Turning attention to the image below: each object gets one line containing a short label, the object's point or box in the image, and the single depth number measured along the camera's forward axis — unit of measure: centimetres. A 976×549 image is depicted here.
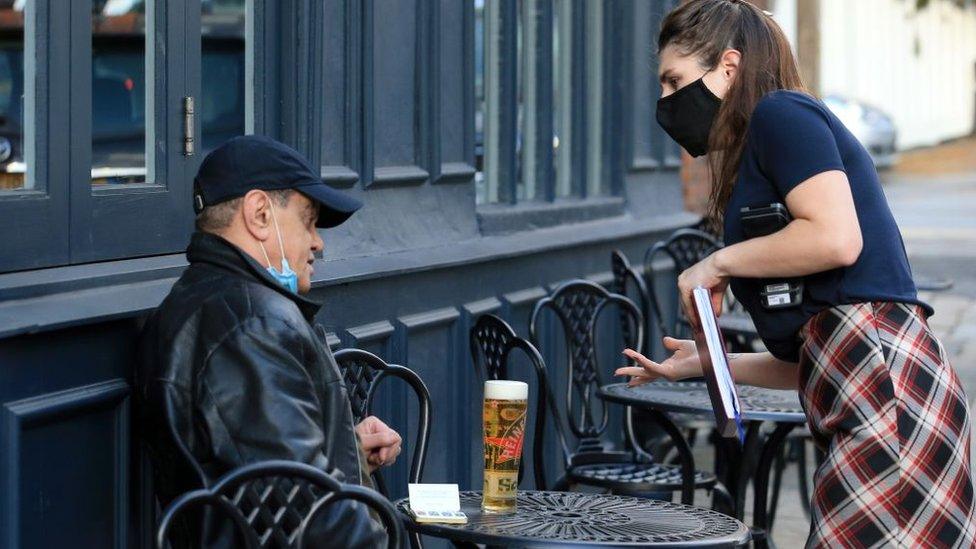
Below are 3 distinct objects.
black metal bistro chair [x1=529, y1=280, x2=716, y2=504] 494
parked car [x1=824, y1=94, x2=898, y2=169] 2656
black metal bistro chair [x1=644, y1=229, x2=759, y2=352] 693
